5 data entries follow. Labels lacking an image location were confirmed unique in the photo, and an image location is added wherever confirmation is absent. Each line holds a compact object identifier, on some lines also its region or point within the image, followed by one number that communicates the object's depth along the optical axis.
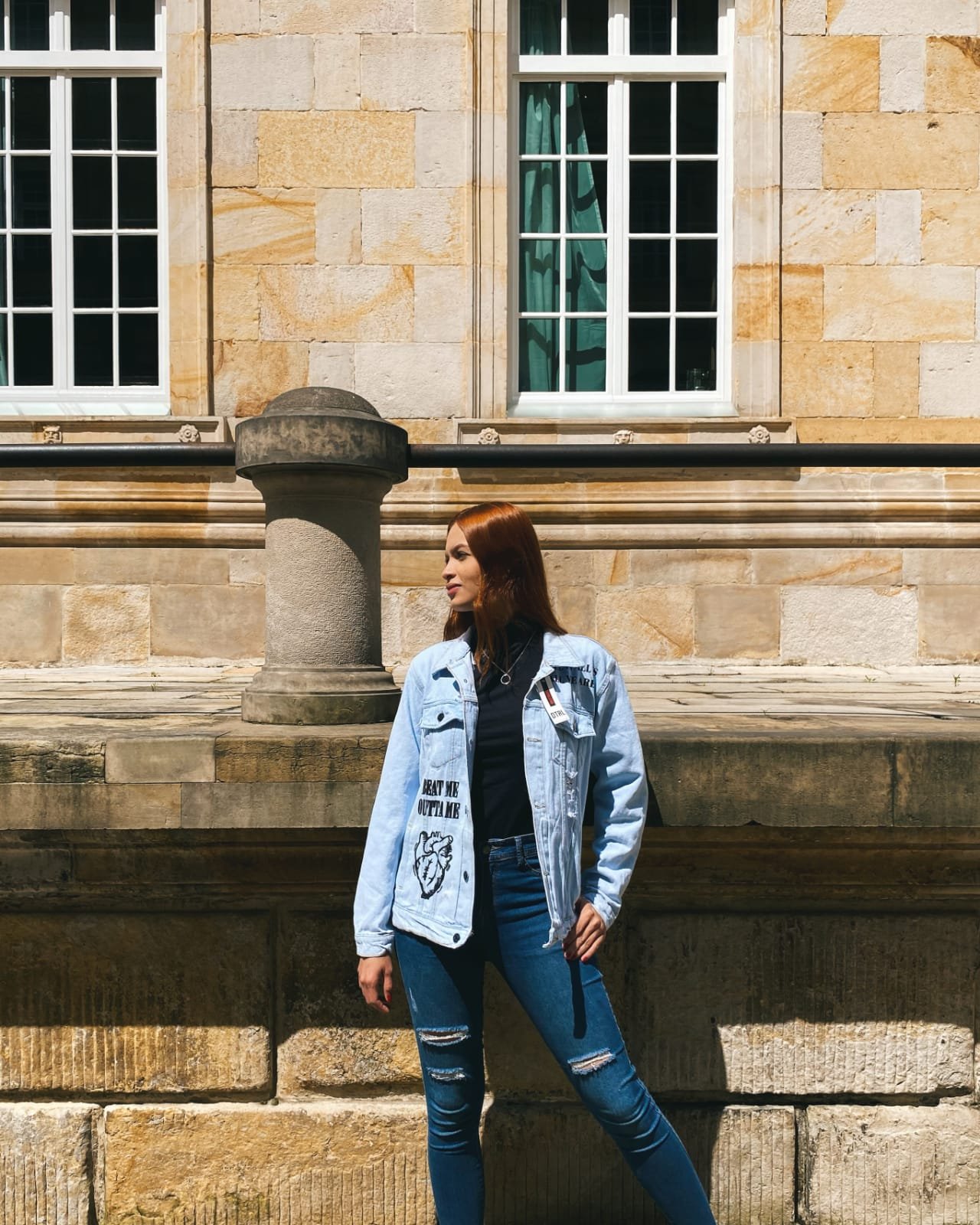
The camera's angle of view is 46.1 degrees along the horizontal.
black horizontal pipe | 3.46
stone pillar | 3.24
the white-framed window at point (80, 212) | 8.41
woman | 2.56
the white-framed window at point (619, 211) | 8.44
